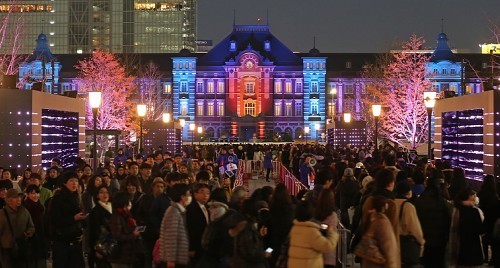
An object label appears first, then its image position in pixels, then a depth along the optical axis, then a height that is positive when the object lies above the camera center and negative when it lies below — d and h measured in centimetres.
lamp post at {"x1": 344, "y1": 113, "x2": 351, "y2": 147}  3972 +75
